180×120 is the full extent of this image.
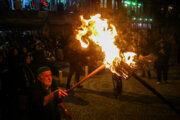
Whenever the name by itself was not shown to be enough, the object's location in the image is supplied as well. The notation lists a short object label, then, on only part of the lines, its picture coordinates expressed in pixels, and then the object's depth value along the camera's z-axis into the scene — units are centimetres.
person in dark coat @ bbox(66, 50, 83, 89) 634
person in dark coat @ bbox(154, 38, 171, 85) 735
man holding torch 254
